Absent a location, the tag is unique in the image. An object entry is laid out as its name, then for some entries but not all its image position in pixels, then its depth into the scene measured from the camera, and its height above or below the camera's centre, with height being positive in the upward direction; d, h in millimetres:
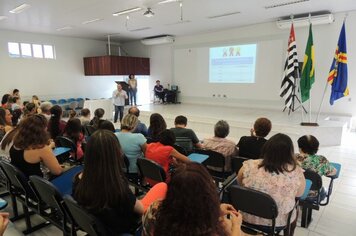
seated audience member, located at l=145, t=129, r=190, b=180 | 2484 -749
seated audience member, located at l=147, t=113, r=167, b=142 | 3082 -585
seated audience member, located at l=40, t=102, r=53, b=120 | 4305 -533
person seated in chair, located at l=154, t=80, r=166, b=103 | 10719 -504
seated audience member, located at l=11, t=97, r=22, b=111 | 5611 -592
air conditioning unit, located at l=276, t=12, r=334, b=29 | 6424 +1681
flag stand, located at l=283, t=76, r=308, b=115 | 7285 -862
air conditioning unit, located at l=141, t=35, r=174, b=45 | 10102 +1720
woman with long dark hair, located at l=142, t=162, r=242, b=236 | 916 -494
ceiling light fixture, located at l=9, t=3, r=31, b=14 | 5467 +1679
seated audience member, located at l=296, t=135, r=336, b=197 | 2322 -794
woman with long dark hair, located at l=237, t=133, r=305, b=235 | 1747 -707
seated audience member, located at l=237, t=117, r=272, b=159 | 2717 -698
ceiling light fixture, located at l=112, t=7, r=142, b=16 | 5824 +1725
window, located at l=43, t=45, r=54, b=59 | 9471 +1130
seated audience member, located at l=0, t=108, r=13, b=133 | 3270 -585
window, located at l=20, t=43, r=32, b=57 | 8867 +1104
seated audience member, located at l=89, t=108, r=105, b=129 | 4387 -687
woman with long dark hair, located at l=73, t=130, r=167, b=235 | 1375 -634
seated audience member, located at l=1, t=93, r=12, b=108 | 6170 -505
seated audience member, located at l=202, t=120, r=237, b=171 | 2912 -790
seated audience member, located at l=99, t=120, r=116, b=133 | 3103 -594
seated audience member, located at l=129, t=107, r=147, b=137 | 3837 -797
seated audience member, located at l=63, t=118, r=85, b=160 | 3184 -699
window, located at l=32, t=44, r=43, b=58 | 9164 +1120
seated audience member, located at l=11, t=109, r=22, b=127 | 4564 -714
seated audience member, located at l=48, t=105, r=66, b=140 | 3615 -668
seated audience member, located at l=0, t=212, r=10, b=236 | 1363 -822
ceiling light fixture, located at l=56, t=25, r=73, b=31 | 7981 +1767
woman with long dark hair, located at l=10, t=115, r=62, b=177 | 2154 -643
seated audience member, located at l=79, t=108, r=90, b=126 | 4593 -711
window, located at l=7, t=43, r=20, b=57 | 8547 +1084
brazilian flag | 5453 +184
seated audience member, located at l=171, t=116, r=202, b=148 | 3166 -718
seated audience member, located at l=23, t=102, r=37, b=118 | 4160 -516
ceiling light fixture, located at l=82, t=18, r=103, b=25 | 7052 +1769
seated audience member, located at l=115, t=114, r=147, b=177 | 2699 -745
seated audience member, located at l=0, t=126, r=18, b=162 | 2541 -667
